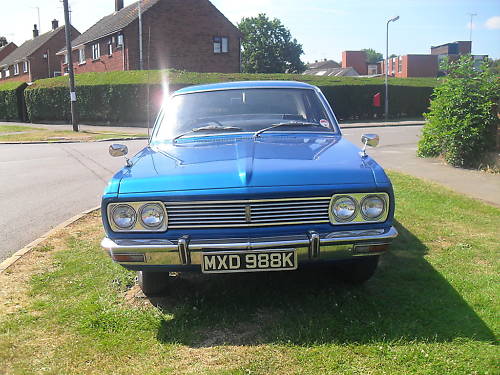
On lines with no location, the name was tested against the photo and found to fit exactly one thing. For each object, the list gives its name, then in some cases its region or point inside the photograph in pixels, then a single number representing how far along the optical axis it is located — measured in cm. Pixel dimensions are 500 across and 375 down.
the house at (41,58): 5553
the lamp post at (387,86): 3185
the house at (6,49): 7231
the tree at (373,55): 14725
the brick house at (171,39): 3678
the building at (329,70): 8414
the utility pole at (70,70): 2261
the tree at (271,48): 6931
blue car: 317
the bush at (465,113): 1025
